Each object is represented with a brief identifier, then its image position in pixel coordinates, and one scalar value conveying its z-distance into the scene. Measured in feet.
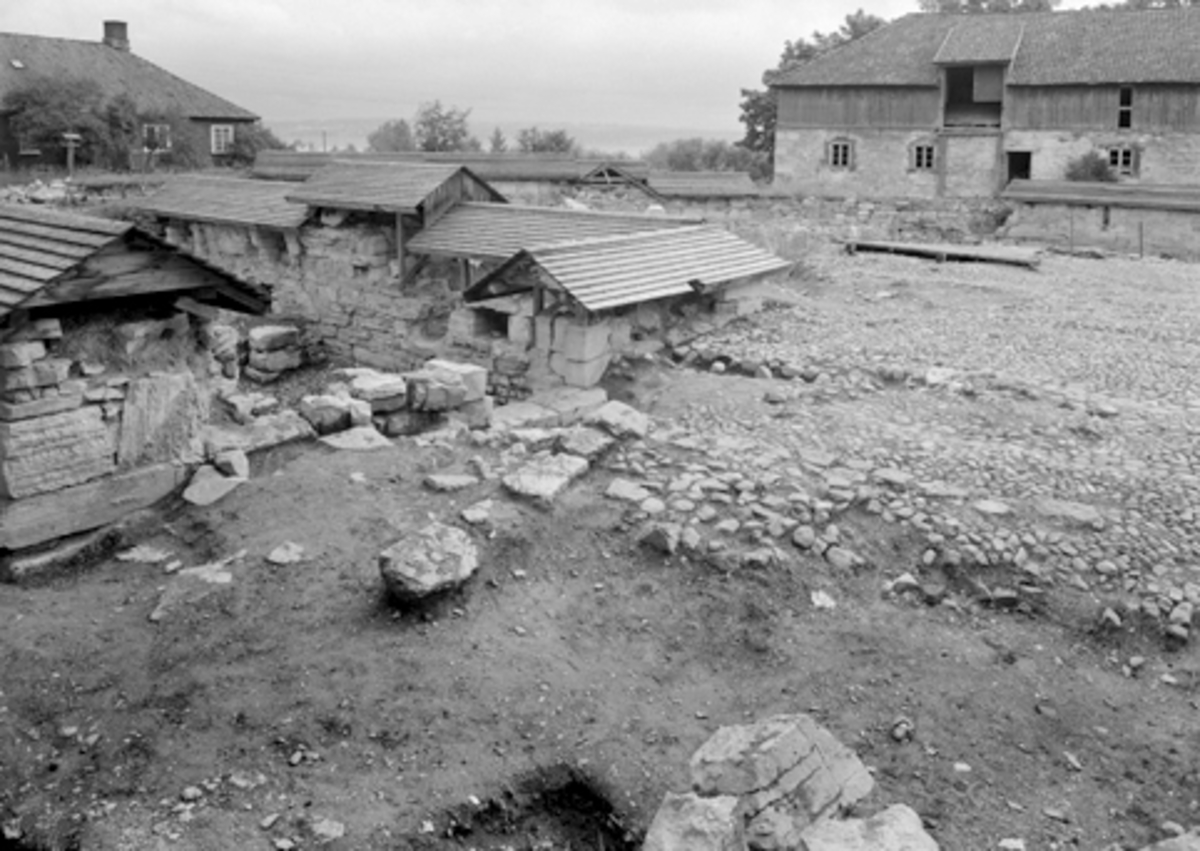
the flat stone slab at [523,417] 32.02
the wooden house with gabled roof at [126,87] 112.88
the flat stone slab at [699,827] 14.05
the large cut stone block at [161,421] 25.76
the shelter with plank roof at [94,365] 23.49
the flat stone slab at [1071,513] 25.58
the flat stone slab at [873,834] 14.02
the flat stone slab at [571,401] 33.60
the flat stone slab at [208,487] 25.99
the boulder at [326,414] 30.07
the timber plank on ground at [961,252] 63.00
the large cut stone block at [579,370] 36.06
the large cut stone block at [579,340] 35.91
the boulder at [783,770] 15.23
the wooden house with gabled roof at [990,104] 113.29
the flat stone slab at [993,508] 26.09
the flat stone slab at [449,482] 26.50
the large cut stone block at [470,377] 33.19
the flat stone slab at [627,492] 26.40
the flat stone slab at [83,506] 23.65
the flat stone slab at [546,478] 25.86
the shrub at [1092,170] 113.09
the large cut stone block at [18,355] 23.26
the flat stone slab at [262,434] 28.14
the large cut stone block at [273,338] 47.98
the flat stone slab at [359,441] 29.09
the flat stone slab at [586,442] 28.73
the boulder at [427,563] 20.83
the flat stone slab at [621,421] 30.19
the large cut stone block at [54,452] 23.49
